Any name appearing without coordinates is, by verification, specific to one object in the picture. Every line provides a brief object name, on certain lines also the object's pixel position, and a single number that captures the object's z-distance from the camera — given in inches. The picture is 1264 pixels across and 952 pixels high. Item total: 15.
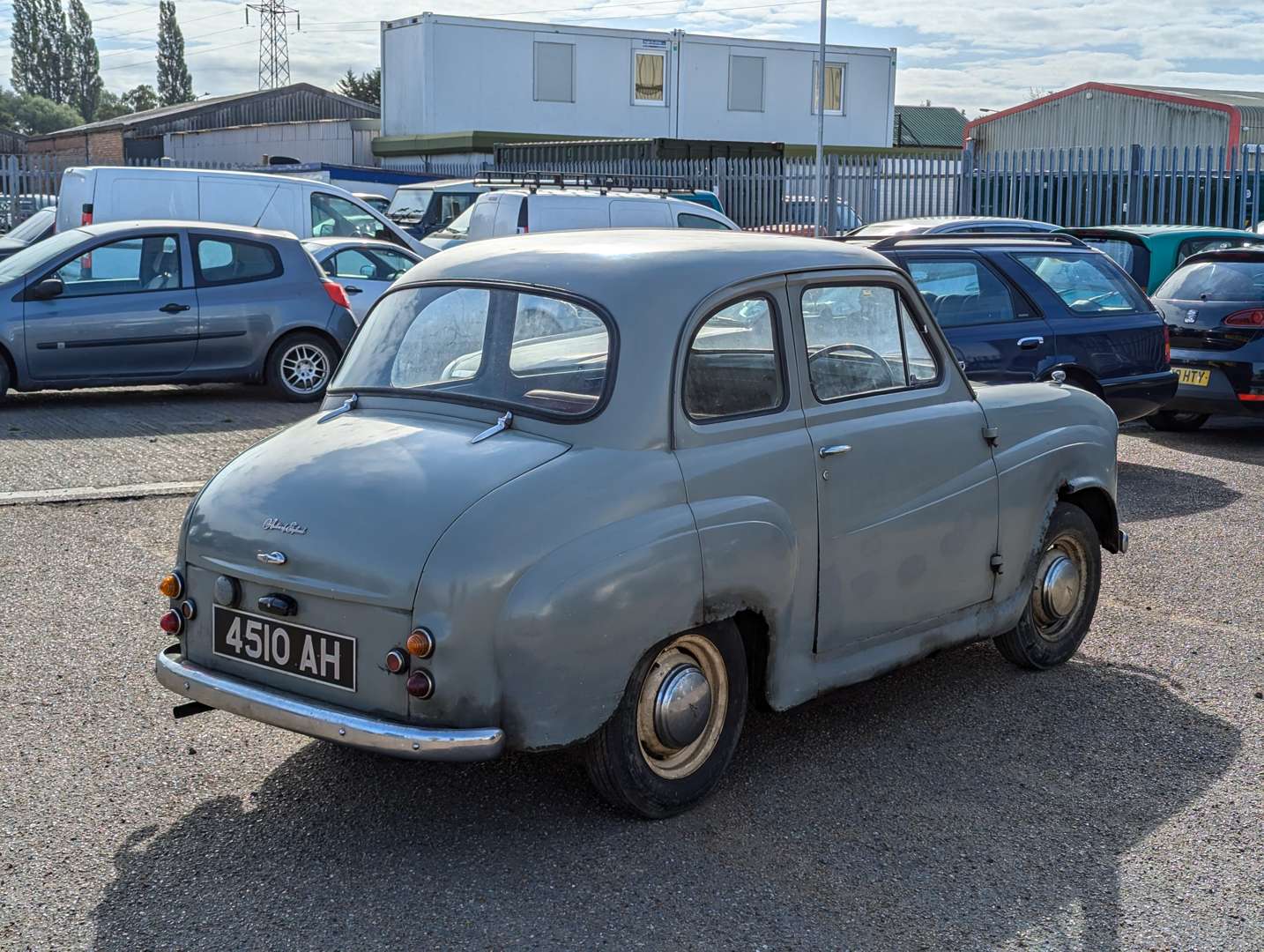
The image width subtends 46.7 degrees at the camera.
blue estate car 388.5
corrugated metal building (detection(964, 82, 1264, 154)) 1692.9
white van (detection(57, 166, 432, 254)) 651.5
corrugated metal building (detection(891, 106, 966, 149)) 2573.8
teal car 577.6
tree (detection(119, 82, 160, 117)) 5851.4
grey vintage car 154.6
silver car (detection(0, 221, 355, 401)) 478.9
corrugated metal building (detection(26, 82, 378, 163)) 2177.9
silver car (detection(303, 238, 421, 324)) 623.5
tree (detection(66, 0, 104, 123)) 5452.8
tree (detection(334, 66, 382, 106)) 4035.4
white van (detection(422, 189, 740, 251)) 714.8
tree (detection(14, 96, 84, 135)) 4916.3
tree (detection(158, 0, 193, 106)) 5393.7
